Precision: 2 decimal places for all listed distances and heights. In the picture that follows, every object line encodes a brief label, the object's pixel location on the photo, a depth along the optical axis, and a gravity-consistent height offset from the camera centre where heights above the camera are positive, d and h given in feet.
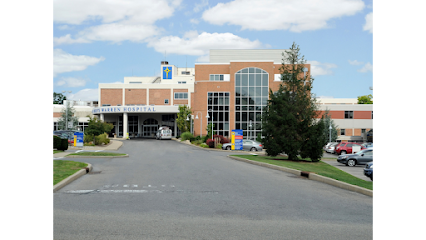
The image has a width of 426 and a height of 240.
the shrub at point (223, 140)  139.33 -6.80
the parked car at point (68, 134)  119.66 -4.16
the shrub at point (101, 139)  133.06 -6.57
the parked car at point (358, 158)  93.40 -9.27
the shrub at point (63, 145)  94.57 -6.30
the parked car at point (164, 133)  206.99 -6.19
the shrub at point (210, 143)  136.93 -8.02
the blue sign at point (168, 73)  347.56 +50.68
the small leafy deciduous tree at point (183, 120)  213.25 +1.87
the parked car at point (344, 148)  135.08 -9.44
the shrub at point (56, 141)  93.85 -5.18
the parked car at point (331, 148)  152.19 -10.76
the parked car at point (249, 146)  131.34 -8.67
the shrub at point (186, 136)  186.39 -7.04
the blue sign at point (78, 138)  110.95 -5.11
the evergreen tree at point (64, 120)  195.52 +1.28
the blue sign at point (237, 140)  123.34 -5.98
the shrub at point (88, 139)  133.69 -6.49
